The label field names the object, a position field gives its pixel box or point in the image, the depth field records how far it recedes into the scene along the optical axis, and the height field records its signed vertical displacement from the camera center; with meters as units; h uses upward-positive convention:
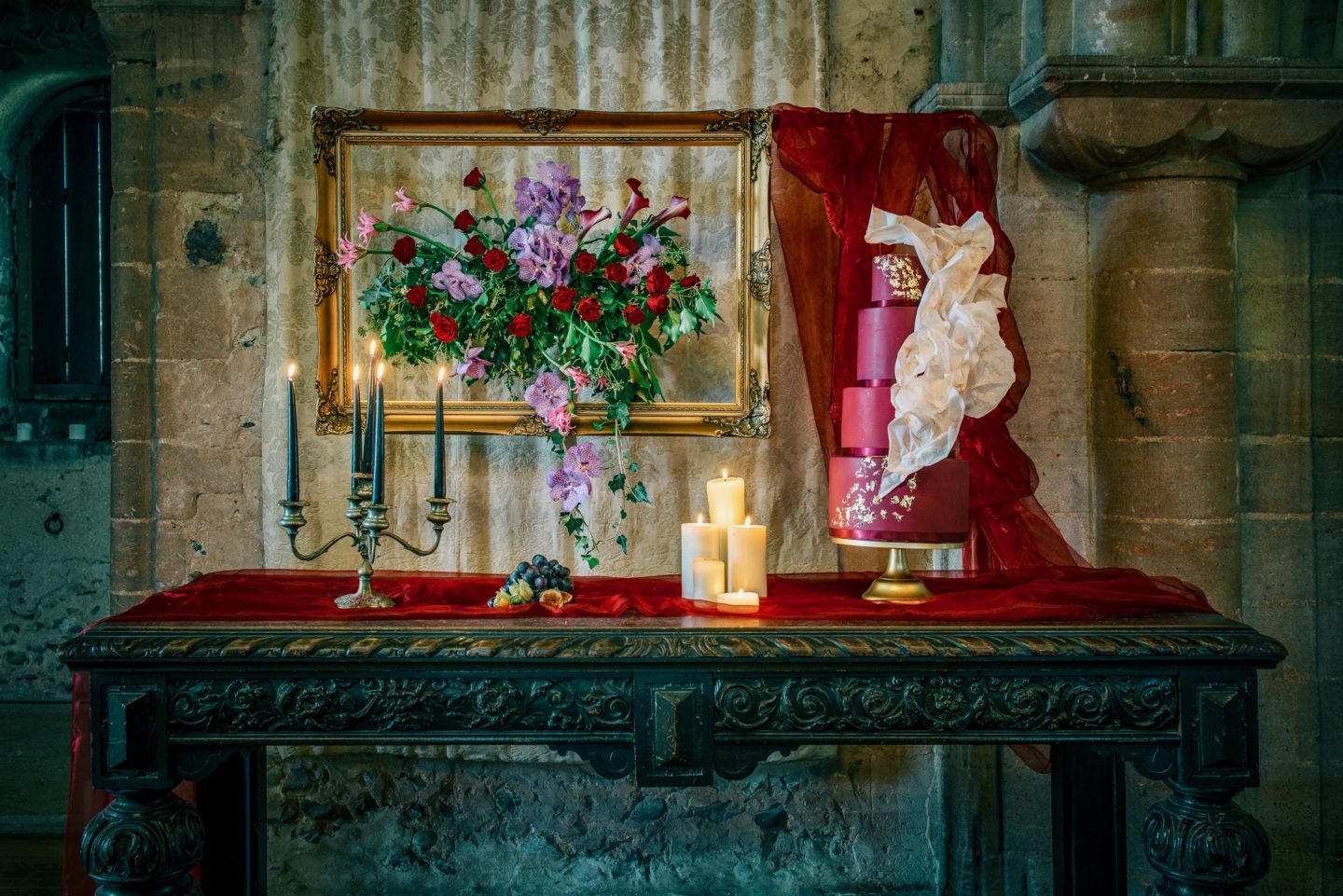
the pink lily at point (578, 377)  2.60 +0.16
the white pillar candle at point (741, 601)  2.14 -0.38
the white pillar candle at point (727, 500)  2.30 -0.16
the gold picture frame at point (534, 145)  2.95 +0.68
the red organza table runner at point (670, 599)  2.04 -0.38
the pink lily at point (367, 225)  2.81 +0.63
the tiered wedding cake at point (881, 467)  2.20 -0.08
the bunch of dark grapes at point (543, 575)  2.26 -0.33
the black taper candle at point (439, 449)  2.14 -0.03
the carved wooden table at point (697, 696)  1.86 -0.52
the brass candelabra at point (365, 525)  2.06 -0.19
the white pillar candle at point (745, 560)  2.23 -0.29
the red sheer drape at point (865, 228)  2.60 +0.59
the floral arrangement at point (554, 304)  2.57 +0.37
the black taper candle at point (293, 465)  2.06 -0.06
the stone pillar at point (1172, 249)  2.65 +0.53
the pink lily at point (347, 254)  2.82 +0.54
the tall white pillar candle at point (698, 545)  2.26 -0.26
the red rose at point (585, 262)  2.54 +0.46
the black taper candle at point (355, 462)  2.09 -0.06
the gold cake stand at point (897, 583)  2.25 -0.36
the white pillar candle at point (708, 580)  2.23 -0.34
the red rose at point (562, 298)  2.50 +0.36
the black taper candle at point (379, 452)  2.04 -0.03
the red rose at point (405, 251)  2.64 +0.51
